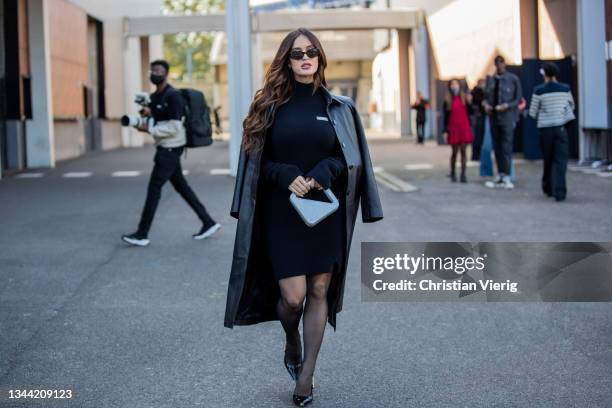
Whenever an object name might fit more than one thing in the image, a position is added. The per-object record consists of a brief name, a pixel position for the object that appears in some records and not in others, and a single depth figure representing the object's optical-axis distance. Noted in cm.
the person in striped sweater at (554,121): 1391
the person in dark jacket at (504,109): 1606
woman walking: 477
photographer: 1059
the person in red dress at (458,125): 1738
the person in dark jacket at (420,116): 3431
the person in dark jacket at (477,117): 1906
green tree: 10963
